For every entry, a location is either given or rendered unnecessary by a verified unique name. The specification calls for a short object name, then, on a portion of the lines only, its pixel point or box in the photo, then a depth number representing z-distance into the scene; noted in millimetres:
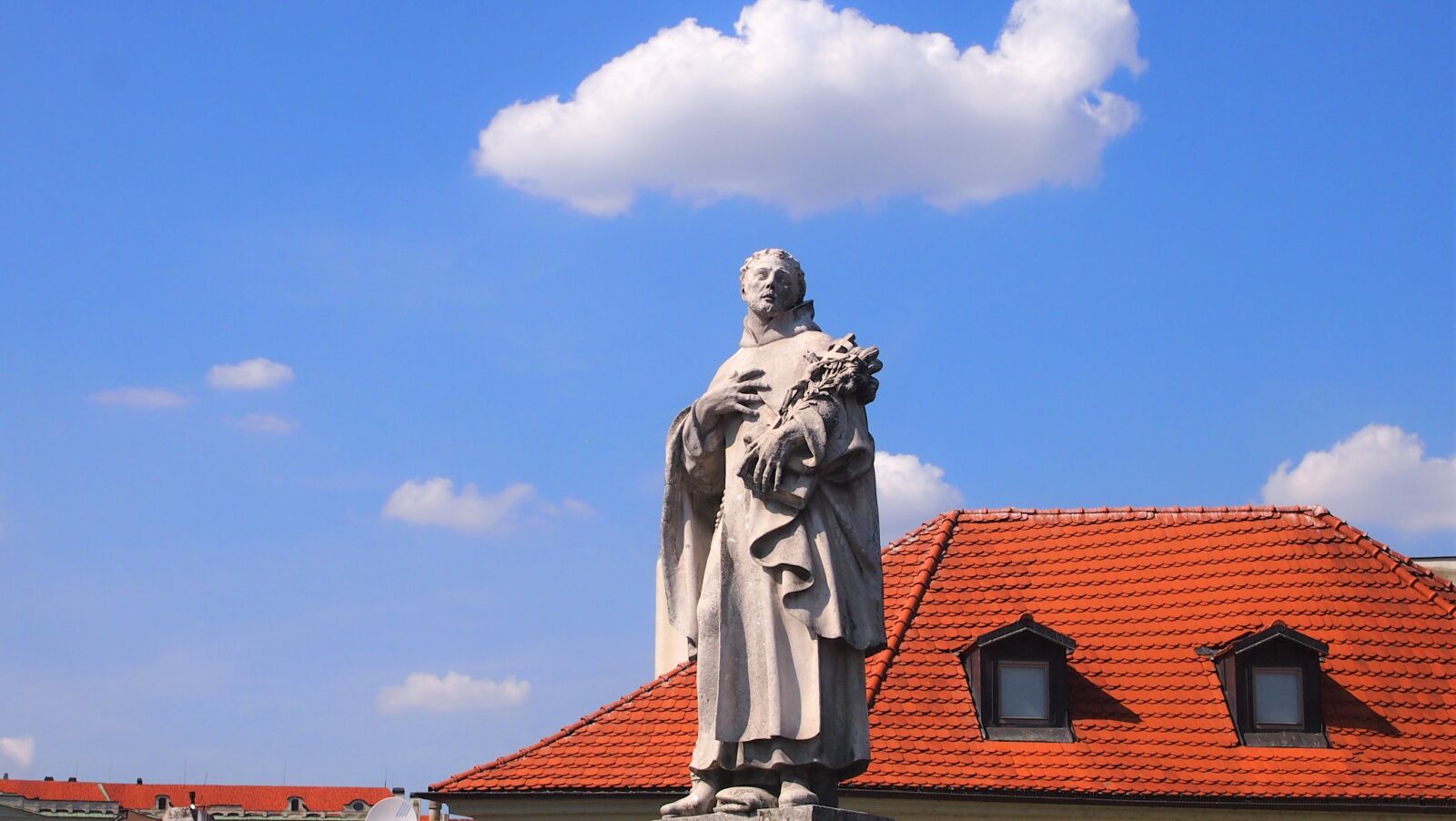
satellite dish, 22562
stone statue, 8586
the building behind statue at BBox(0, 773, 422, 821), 114625
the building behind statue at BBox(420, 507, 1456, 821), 23844
